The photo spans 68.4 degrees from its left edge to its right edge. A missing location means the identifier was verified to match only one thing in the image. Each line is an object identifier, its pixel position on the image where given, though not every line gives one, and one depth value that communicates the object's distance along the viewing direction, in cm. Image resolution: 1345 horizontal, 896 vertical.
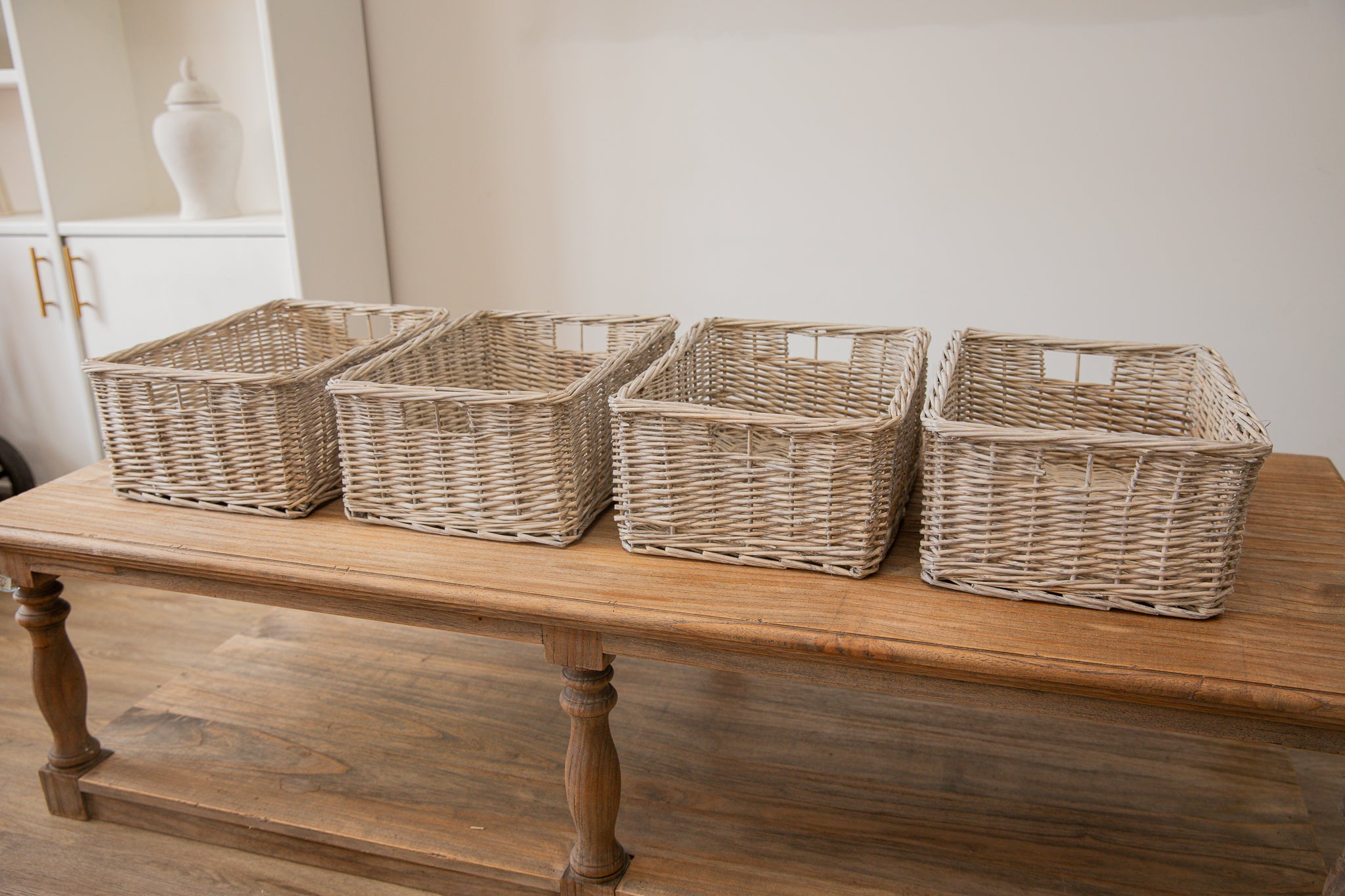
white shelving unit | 252
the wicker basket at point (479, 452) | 147
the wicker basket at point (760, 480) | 136
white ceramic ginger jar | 254
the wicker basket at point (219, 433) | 161
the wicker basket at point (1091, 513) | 125
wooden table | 122
